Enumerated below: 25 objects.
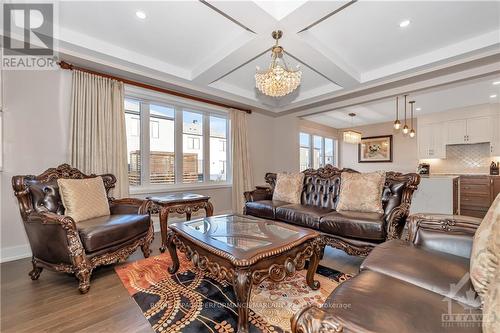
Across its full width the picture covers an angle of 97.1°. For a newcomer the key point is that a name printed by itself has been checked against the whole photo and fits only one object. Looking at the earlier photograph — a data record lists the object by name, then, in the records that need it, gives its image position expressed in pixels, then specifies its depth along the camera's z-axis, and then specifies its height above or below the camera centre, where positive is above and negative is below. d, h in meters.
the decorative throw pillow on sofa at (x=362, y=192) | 2.68 -0.34
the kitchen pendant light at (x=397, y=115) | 4.64 +1.38
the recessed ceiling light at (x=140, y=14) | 2.31 +1.61
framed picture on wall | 7.13 +0.54
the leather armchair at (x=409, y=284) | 0.85 -0.61
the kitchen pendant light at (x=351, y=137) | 5.60 +0.74
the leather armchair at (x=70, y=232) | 1.94 -0.64
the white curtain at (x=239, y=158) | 4.85 +0.17
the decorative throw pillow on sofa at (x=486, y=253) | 1.00 -0.42
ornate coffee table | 1.41 -0.62
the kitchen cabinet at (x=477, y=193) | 4.84 -0.63
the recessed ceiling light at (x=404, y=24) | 2.44 +1.59
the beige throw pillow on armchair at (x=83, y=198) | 2.37 -0.36
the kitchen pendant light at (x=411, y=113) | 5.05 +1.42
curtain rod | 2.96 +1.33
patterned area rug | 1.54 -1.10
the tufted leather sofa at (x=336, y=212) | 2.31 -0.60
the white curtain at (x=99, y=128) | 3.03 +0.54
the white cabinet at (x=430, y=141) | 5.88 +0.66
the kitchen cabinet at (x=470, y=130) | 5.18 +0.86
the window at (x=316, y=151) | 7.44 +0.53
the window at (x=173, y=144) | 3.83 +0.42
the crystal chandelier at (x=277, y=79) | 2.37 +0.95
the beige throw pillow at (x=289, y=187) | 3.52 -0.36
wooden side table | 2.87 -0.55
